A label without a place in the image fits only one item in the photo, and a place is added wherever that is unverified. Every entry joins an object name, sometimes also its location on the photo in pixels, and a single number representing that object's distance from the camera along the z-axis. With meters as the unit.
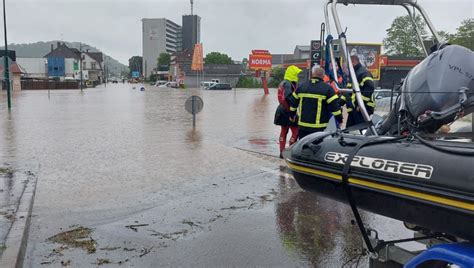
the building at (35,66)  107.44
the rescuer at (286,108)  8.28
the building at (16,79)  54.61
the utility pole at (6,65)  21.73
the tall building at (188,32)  143.01
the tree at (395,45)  68.04
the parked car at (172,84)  77.81
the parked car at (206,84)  69.93
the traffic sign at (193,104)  13.95
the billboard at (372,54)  40.57
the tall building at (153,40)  163.00
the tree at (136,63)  178.12
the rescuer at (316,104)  6.93
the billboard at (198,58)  63.26
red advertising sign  58.97
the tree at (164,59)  143.88
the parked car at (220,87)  67.95
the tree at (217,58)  116.99
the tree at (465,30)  52.40
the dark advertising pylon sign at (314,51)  11.03
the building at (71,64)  98.06
